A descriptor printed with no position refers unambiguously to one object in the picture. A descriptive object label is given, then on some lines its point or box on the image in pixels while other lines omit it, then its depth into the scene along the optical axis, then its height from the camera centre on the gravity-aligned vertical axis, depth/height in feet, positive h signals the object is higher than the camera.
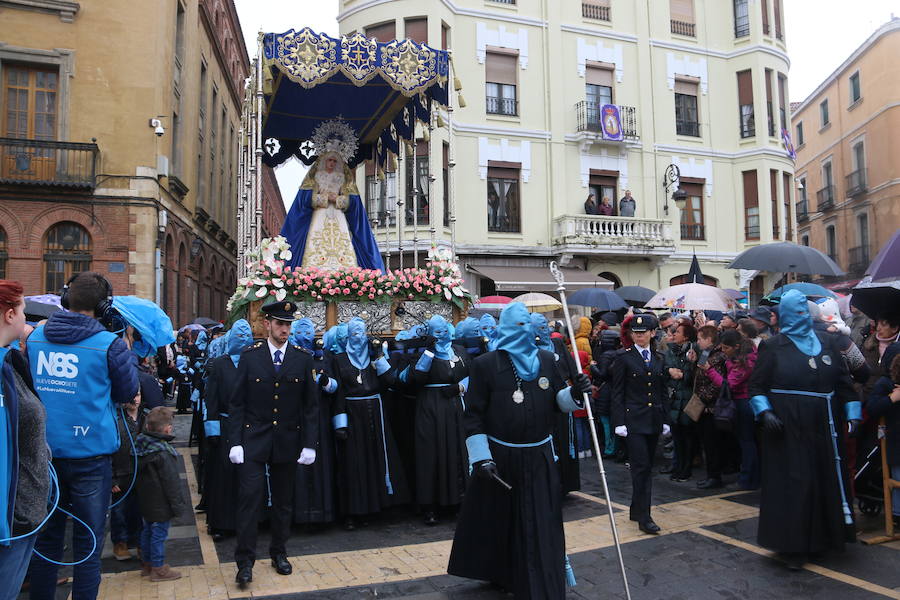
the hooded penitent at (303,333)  23.36 +0.41
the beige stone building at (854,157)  99.50 +29.72
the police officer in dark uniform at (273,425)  16.38 -2.03
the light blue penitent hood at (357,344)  22.61 -0.01
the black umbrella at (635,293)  56.24 +3.97
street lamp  77.15 +18.65
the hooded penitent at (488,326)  27.04 +0.63
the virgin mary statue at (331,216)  35.09 +6.86
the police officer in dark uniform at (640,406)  20.51 -2.09
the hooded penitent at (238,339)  21.18 +0.21
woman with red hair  9.36 -1.57
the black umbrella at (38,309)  26.50 +1.60
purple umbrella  22.09 +2.43
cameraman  12.42 -1.21
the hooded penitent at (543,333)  21.02 +0.25
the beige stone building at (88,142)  57.62 +18.46
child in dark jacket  16.03 -3.40
